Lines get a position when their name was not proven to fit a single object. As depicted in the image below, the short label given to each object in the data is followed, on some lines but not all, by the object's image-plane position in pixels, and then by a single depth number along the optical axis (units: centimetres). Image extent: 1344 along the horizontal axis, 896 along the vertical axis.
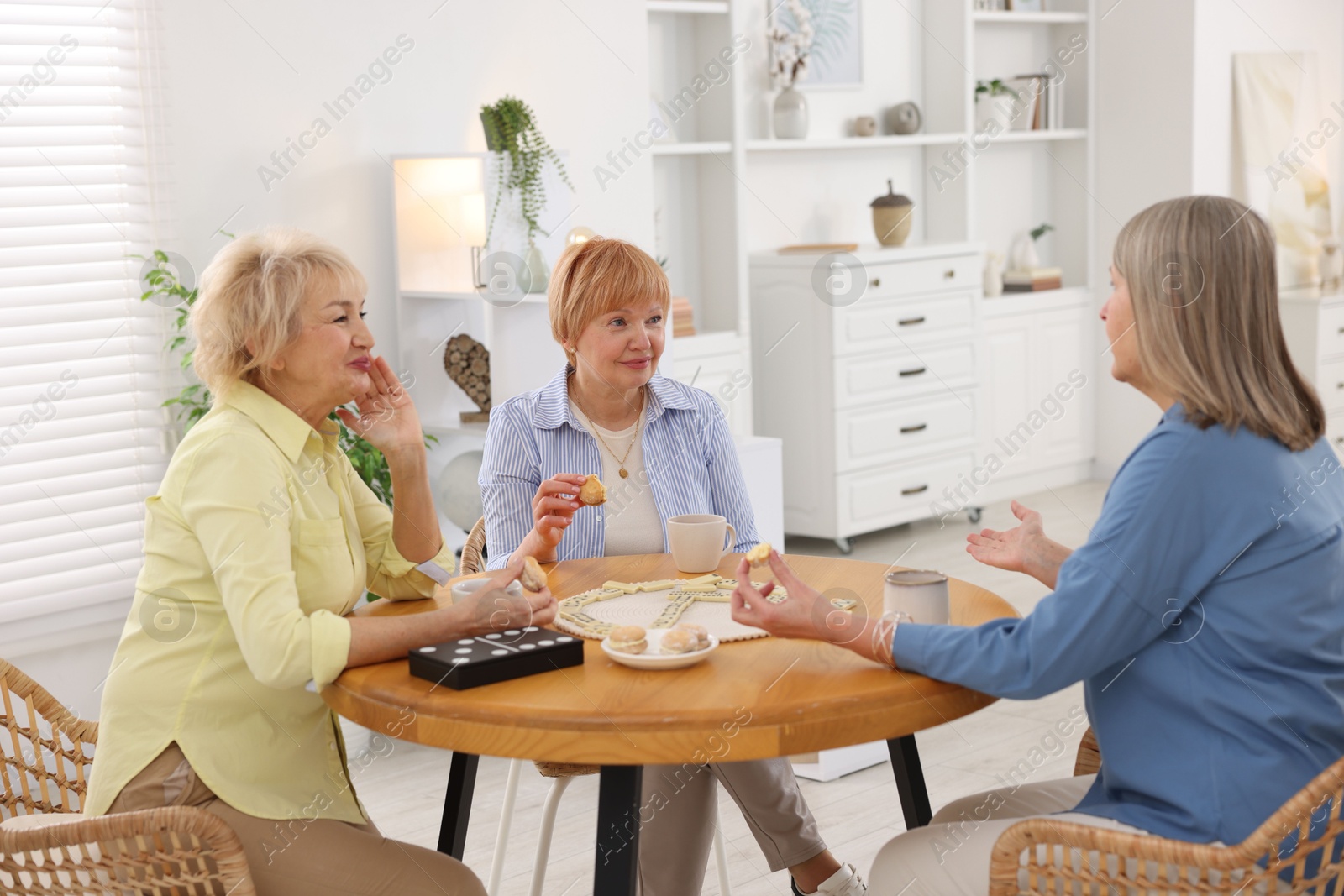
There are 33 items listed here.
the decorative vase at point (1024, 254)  683
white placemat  180
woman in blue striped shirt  234
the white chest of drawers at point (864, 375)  559
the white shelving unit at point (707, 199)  557
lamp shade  396
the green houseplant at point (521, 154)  382
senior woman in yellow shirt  167
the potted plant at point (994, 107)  660
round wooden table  147
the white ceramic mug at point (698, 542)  213
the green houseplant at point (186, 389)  335
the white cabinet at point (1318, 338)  658
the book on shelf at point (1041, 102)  674
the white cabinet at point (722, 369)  538
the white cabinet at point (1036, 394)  661
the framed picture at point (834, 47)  608
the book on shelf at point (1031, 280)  673
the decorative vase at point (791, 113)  579
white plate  163
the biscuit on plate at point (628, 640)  166
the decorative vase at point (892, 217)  595
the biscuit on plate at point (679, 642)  165
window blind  323
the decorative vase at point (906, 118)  630
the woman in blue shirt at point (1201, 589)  151
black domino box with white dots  160
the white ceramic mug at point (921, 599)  171
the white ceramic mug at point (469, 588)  189
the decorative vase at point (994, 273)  655
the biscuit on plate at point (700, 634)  168
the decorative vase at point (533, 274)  381
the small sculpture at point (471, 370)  398
